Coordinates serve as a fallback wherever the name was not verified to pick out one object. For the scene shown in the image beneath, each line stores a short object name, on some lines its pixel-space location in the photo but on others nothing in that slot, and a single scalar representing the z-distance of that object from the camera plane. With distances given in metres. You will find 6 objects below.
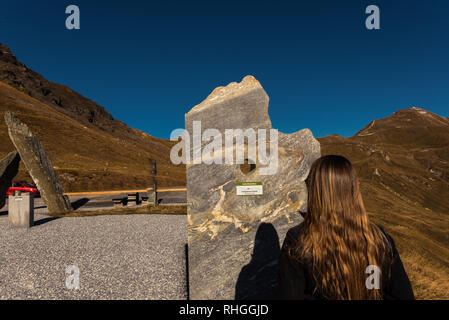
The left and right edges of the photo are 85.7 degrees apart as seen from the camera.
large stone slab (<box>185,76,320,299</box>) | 3.92
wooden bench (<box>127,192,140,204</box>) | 14.75
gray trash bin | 9.07
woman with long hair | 1.48
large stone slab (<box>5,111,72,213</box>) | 11.51
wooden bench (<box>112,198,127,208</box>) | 14.33
